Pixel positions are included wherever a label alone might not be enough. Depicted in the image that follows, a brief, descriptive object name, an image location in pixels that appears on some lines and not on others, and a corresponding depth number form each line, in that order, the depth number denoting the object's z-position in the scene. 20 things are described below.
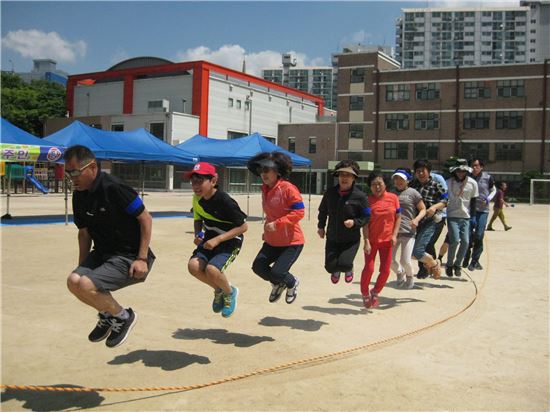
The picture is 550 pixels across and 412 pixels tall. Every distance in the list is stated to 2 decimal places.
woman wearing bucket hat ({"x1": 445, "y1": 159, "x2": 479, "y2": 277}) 8.82
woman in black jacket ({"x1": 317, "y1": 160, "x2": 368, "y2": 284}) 6.16
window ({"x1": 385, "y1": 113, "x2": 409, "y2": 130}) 57.44
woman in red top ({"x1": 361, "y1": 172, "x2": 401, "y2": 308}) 6.63
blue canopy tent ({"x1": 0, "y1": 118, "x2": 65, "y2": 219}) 15.84
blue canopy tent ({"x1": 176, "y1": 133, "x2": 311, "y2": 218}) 20.25
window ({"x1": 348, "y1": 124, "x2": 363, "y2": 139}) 59.97
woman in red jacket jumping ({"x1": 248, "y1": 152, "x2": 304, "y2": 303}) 5.57
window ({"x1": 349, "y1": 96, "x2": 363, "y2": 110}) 59.84
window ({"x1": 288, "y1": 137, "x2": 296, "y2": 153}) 65.38
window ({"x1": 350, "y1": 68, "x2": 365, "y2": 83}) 59.50
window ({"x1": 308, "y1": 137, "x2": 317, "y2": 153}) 62.91
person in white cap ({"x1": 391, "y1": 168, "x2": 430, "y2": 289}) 7.69
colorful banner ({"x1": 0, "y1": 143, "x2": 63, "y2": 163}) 15.78
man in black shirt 4.13
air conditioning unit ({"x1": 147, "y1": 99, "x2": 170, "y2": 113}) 58.18
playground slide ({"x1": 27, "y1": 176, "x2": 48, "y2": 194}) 41.85
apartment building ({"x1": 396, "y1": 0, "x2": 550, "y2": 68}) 148.25
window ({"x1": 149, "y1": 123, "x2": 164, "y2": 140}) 55.84
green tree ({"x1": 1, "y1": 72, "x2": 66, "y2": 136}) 65.81
